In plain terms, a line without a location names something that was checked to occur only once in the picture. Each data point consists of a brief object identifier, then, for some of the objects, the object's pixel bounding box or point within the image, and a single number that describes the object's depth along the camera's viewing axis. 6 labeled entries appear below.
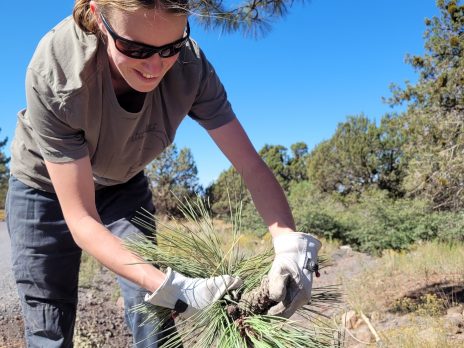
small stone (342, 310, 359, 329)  2.98
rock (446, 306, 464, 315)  3.08
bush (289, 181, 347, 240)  8.62
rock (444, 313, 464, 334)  2.47
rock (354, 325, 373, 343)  2.54
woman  1.08
